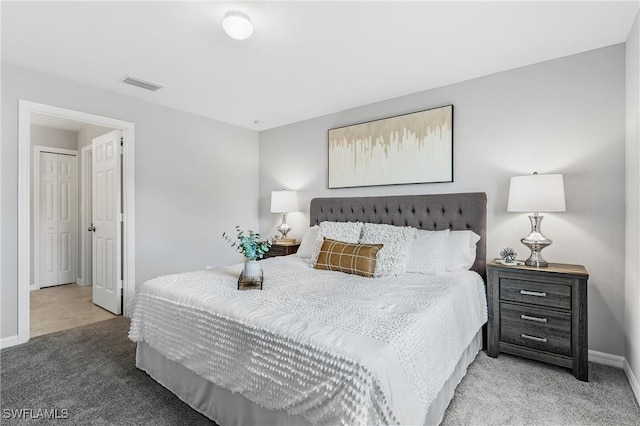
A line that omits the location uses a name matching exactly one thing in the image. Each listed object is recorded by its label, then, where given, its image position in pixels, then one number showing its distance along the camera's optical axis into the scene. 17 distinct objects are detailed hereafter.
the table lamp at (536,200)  2.31
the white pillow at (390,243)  2.52
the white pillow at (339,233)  3.07
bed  1.18
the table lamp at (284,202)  4.19
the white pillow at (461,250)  2.67
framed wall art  3.17
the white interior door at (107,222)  3.56
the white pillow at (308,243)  3.46
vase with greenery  2.12
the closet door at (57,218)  4.81
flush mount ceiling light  1.99
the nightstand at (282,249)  4.04
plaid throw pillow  2.55
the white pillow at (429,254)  2.61
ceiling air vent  3.01
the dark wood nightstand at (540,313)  2.18
